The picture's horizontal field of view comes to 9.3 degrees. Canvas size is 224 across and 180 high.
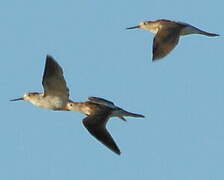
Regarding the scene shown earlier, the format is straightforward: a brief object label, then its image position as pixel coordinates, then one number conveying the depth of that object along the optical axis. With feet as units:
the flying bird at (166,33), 98.84
